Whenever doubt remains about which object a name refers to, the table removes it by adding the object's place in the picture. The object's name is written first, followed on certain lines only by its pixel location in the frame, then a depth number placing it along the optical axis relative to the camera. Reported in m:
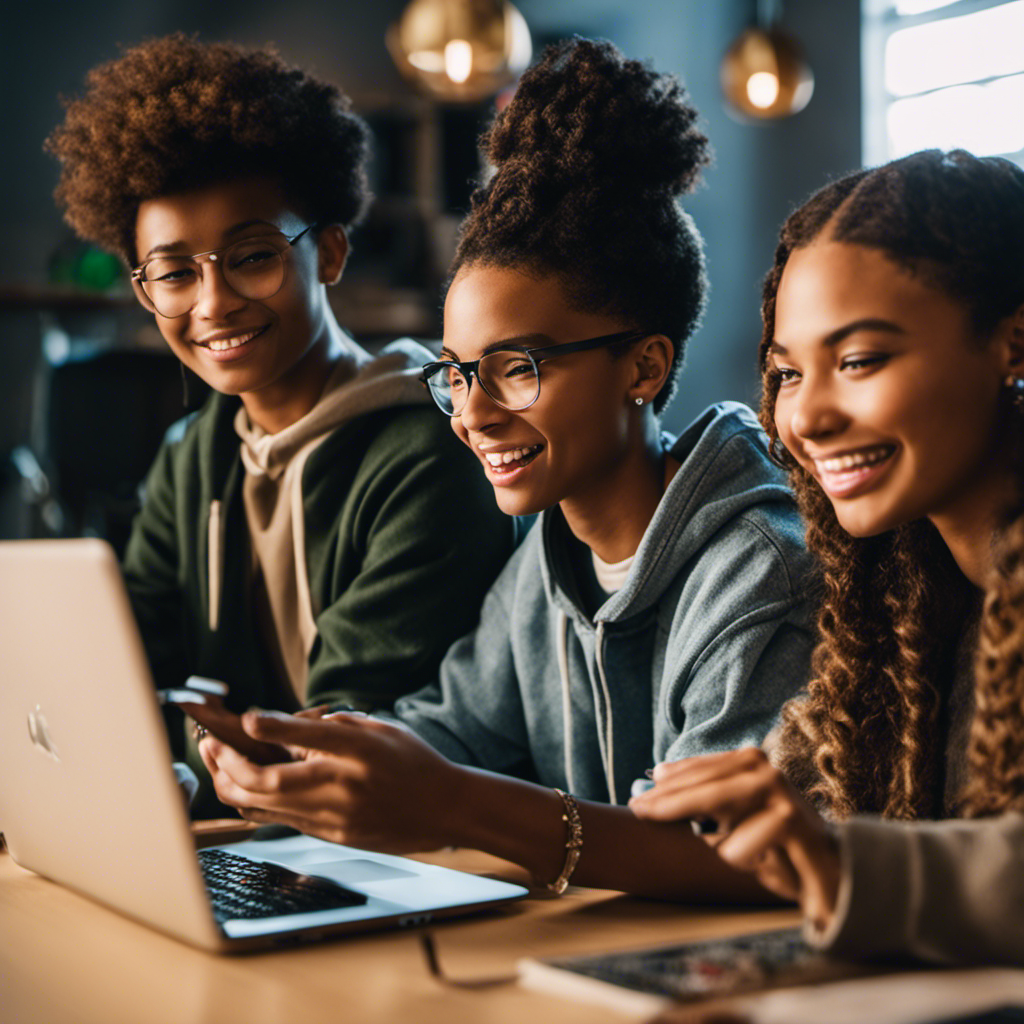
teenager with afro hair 1.56
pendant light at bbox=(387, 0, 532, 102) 2.87
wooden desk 0.73
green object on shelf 4.36
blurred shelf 4.33
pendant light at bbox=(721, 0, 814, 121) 3.84
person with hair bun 1.17
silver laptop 0.76
